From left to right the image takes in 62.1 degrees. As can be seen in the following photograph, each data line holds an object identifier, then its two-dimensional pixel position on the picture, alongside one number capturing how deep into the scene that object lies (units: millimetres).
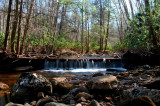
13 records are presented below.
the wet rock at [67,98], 3162
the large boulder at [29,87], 3438
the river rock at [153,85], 3092
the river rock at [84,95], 3158
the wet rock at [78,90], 3498
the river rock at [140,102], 2016
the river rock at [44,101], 2898
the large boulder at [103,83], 3314
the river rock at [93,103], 2571
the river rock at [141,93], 2289
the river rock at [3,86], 4195
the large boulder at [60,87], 3853
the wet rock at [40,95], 3374
